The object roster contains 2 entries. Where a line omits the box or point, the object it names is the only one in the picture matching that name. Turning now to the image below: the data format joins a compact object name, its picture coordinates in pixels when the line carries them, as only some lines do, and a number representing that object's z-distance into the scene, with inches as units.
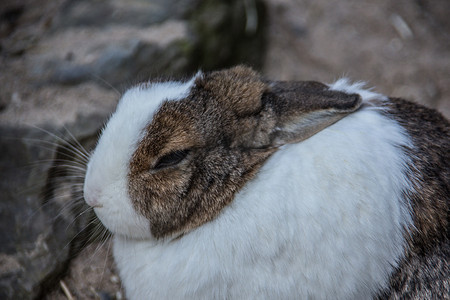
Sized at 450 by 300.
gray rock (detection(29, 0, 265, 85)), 171.8
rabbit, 107.3
